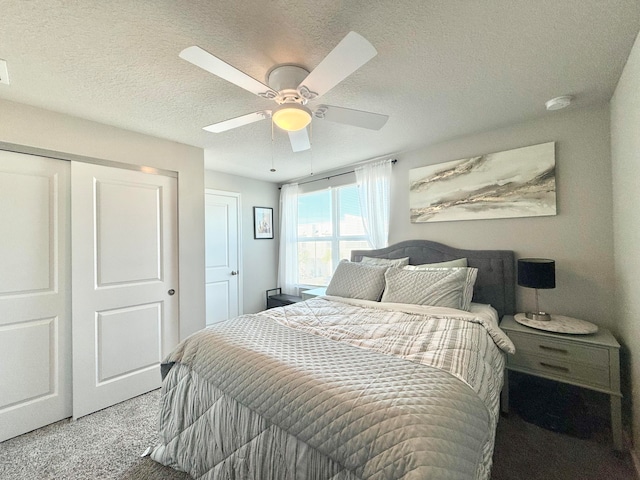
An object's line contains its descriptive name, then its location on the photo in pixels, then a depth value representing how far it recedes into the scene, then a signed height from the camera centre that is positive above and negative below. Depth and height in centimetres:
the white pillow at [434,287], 213 -39
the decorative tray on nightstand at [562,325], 181 -62
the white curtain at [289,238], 432 +8
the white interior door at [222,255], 371 -17
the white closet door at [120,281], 211 -31
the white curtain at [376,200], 319 +50
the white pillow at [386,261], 278 -22
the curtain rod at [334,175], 316 +93
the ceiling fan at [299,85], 111 +79
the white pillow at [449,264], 250 -23
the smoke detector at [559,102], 190 +98
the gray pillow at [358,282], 254 -40
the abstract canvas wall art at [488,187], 225 +50
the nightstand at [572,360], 163 -81
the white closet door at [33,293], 185 -33
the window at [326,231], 368 +15
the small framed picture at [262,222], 430 +34
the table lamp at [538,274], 196 -27
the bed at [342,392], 84 -59
